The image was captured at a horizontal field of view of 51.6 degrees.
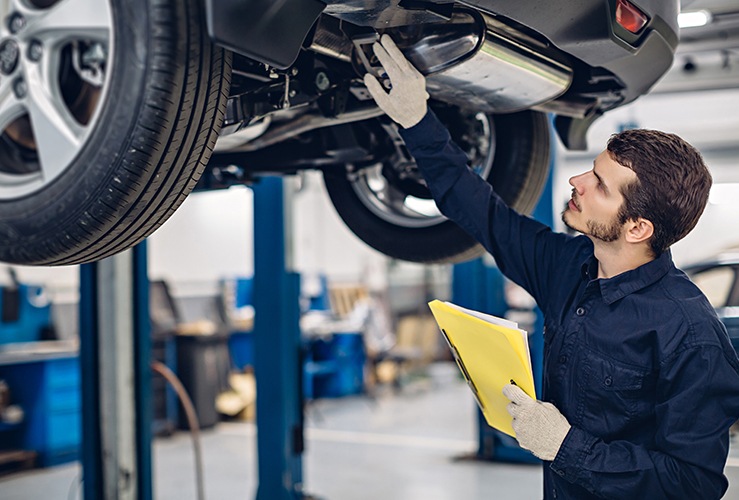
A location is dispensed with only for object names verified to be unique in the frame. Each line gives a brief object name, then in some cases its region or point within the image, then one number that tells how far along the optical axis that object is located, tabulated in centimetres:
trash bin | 662
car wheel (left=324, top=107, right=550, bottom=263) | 205
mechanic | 132
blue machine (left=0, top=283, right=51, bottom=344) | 560
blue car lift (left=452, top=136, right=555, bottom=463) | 493
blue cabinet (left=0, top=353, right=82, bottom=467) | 535
